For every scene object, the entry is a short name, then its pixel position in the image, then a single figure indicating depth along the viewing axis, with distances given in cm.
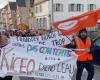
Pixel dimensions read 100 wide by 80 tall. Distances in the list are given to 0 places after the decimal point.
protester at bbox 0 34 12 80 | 415
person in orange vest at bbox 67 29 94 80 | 463
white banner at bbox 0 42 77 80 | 421
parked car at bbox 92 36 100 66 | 683
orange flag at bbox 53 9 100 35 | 450
